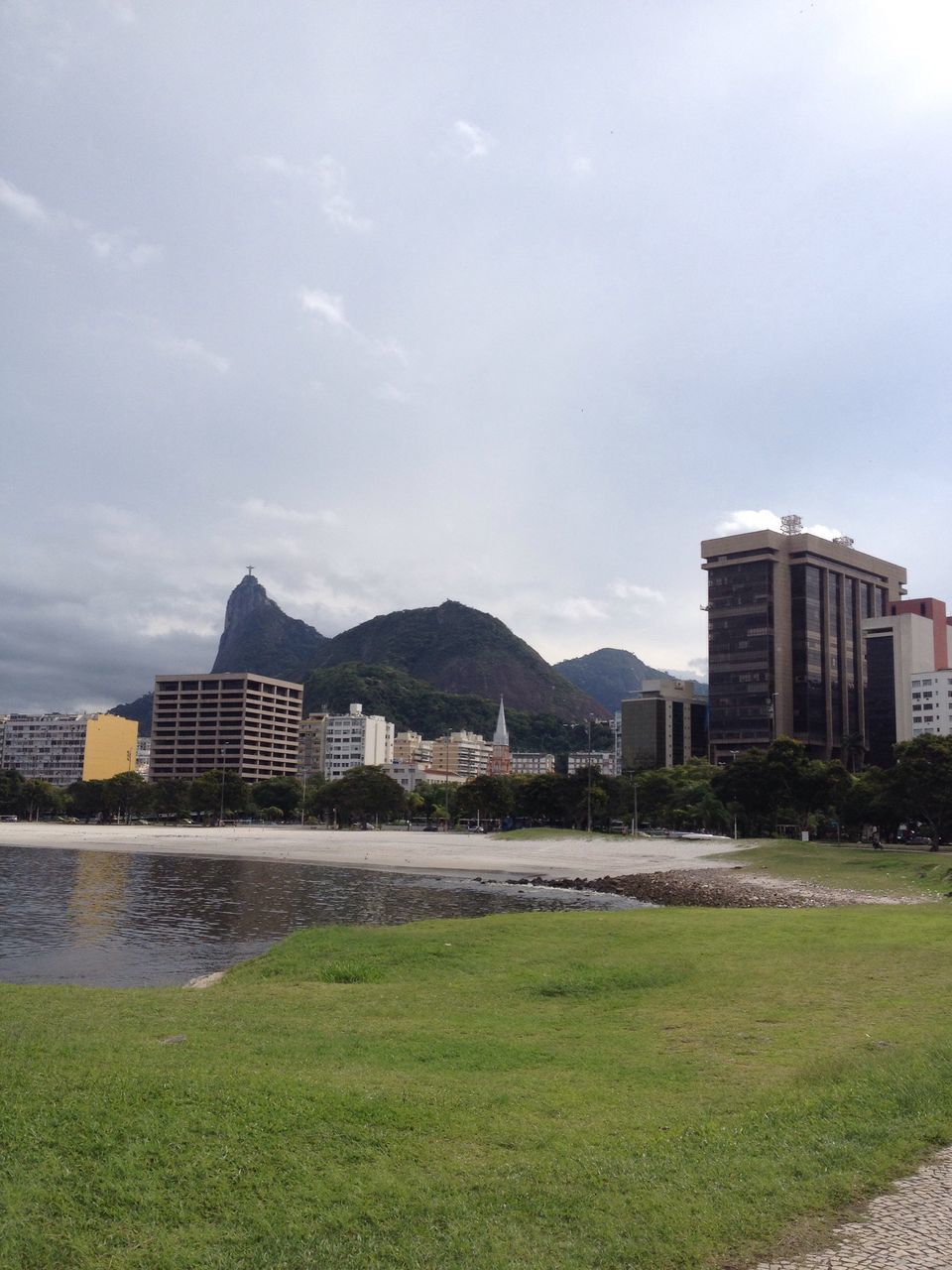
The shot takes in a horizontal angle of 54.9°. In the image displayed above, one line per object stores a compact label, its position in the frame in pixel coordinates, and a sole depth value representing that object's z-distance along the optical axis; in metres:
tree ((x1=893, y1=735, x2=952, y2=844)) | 70.69
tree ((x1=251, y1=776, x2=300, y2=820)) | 173.00
